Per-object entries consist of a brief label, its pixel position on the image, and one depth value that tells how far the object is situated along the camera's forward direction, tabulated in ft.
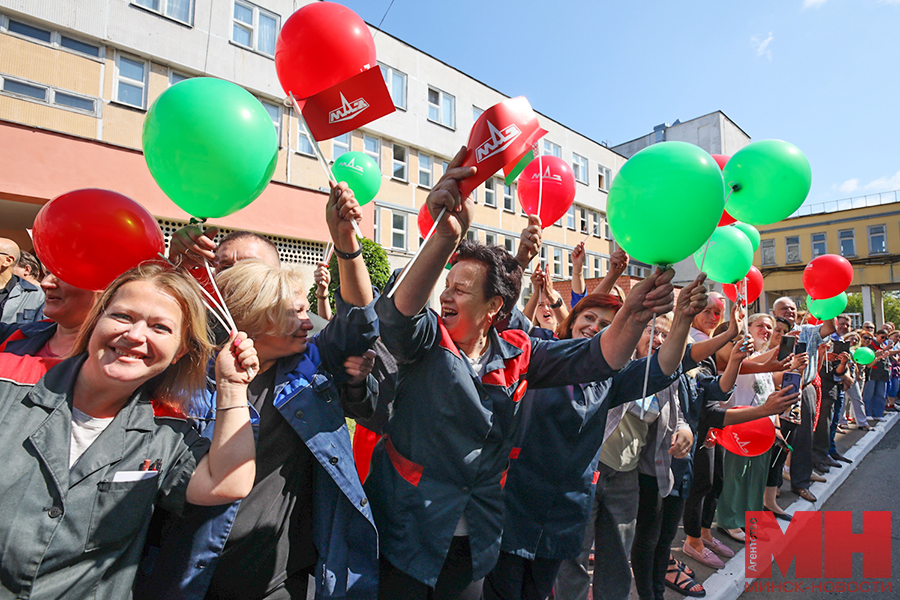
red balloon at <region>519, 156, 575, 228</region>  10.50
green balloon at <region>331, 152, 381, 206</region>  12.55
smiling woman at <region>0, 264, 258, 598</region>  4.01
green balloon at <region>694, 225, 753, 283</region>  10.47
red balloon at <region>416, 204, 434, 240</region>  10.79
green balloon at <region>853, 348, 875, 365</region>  31.22
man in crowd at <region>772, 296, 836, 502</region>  16.26
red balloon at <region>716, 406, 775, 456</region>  13.33
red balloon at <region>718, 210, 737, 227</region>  10.97
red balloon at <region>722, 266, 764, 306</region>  15.70
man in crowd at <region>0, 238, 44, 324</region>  11.12
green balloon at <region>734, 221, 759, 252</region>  11.98
